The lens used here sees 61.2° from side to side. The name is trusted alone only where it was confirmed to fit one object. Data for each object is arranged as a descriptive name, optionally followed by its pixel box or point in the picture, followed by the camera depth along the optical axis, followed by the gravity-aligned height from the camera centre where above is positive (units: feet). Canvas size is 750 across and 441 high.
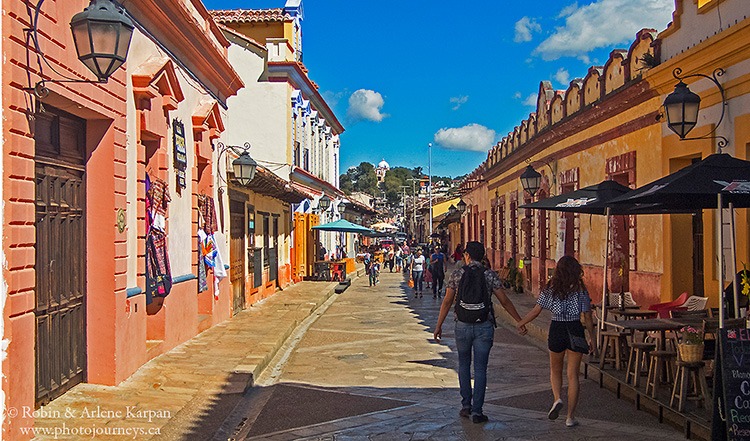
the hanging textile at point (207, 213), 36.94 +1.35
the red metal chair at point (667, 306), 28.92 -3.47
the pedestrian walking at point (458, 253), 95.26 -3.15
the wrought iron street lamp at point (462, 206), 112.05 +4.75
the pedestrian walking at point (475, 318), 19.36 -2.65
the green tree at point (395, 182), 450.30 +38.51
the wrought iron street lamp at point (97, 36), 17.33 +5.53
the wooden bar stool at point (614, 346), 24.39 -4.52
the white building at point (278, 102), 72.02 +15.61
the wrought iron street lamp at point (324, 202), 87.30 +4.49
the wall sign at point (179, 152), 31.53 +4.25
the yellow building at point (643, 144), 26.99 +5.02
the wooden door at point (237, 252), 45.57 -1.24
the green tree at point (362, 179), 455.22 +41.50
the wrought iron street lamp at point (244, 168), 41.60 +4.43
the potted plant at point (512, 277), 63.66 -4.60
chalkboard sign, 15.47 -3.89
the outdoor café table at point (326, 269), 79.61 -4.35
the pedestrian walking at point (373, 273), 80.24 -5.00
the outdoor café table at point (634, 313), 26.91 -3.54
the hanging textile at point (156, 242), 27.30 -0.27
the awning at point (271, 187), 47.70 +3.99
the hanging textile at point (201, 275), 36.47 -2.29
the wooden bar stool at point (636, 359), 21.35 -4.43
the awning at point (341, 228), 79.80 +0.82
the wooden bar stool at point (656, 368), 20.22 -4.46
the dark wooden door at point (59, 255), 18.86 -0.55
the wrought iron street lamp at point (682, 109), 25.40 +4.90
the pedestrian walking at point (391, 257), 113.19 -4.28
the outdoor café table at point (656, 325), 21.35 -3.27
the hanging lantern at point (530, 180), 48.85 +4.00
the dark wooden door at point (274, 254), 62.13 -1.91
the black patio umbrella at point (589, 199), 26.51 +1.45
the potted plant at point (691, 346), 18.66 -3.43
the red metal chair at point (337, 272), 79.97 -4.77
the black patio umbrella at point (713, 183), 17.43 +1.33
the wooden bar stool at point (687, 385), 18.45 -4.63
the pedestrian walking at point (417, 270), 65.51 -3.80
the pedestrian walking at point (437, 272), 66.23 -4.10
